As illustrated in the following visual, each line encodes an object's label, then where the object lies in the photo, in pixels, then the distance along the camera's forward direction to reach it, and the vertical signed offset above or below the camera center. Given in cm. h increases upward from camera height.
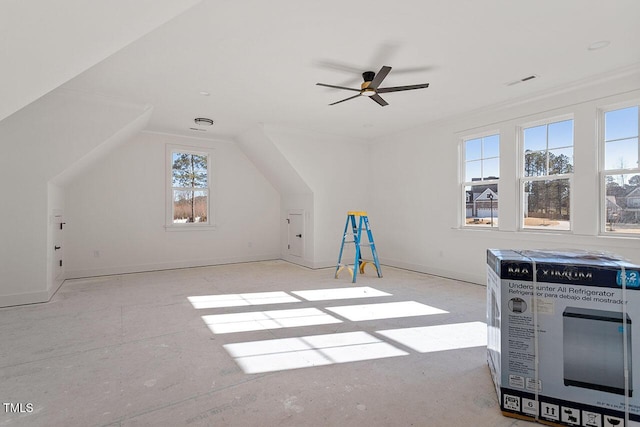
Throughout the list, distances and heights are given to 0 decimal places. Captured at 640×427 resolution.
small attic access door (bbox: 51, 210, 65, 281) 448 -53
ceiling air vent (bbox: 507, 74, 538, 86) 373 +163
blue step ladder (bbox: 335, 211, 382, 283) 543 -48
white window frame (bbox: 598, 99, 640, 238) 376 +54
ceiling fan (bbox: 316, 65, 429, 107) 339 +143
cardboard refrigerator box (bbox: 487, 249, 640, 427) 156 -65
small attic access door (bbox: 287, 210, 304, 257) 673 -44
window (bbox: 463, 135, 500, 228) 494 +55
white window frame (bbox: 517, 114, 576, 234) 410 +51
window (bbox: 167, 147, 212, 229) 639 +49
